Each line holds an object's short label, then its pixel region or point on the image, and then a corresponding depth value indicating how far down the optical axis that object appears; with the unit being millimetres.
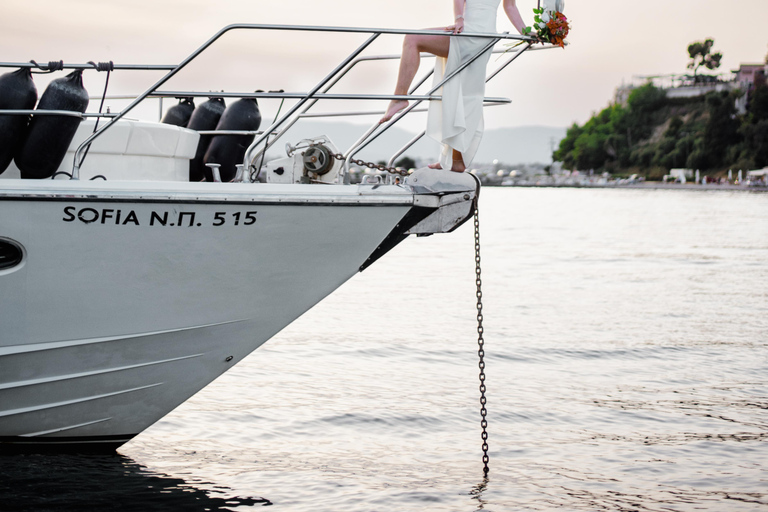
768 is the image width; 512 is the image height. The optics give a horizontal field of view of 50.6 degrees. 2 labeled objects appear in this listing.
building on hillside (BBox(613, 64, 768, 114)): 133875
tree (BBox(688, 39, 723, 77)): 160250
